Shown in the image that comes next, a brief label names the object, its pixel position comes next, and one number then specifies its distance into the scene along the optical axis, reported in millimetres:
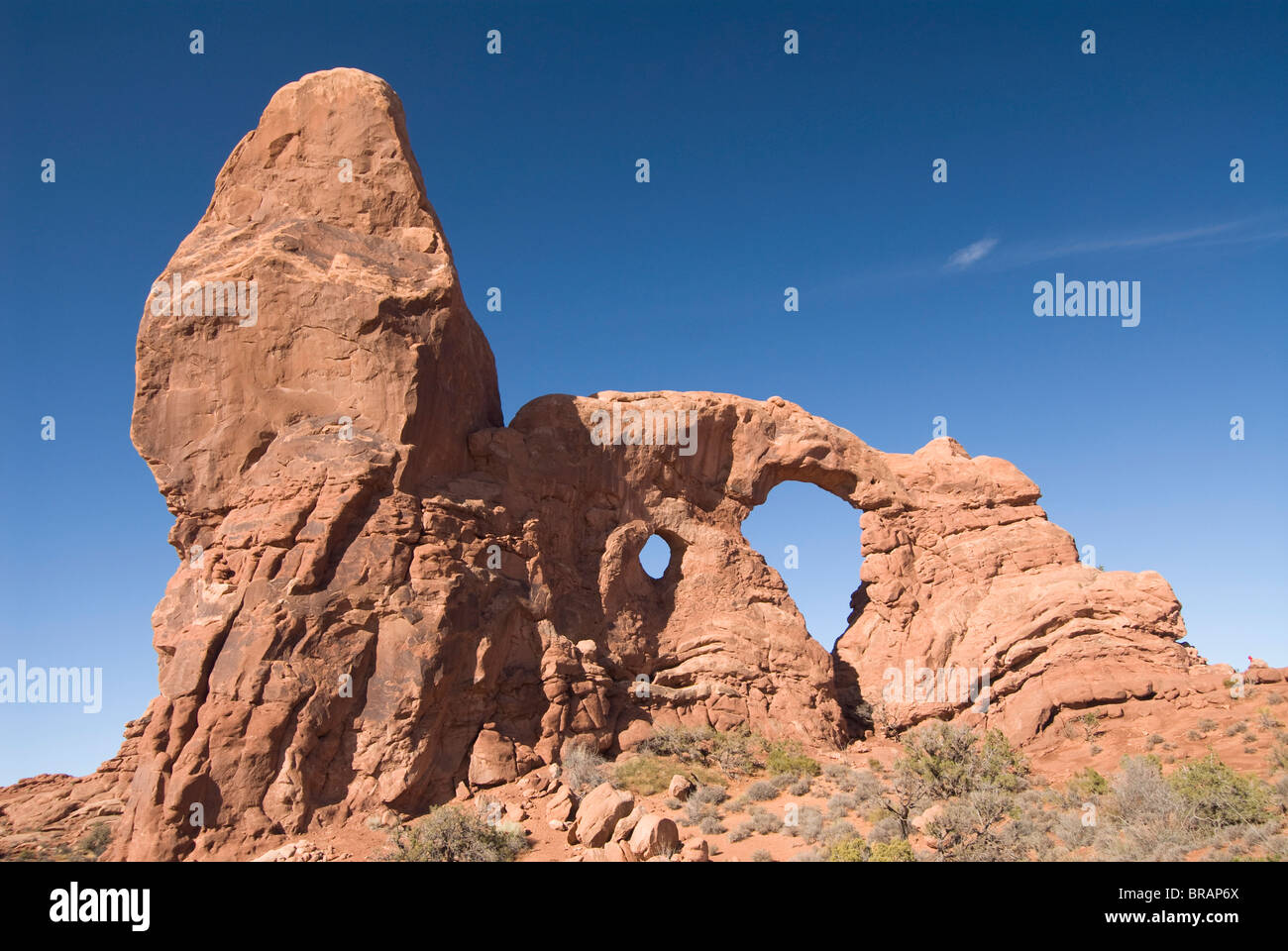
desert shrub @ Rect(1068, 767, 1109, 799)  14516
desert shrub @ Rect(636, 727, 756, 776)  18453
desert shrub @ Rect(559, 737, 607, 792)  16625
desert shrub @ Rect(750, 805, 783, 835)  14555
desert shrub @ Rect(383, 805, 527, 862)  12617
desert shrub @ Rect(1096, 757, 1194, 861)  10297
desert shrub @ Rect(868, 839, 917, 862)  10828
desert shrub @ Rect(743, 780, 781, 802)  16609
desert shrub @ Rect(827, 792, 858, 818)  14945
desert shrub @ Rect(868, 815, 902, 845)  12766
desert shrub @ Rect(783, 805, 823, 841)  13835
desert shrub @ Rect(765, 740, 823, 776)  18250
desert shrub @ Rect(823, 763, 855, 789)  17484
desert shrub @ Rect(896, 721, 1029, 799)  14680
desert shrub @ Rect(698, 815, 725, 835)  14680
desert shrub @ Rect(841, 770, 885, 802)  15422
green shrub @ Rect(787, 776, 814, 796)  16906
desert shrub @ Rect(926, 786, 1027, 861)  11039
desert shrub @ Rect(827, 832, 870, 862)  11331
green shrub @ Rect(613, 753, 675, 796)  16844
